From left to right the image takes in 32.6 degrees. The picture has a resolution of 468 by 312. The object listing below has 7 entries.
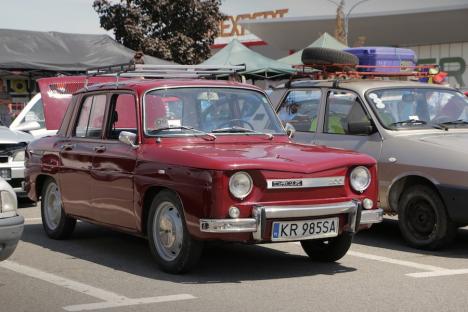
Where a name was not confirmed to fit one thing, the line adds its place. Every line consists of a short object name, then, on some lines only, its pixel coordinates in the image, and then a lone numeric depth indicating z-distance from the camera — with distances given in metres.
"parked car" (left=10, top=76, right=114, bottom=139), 12.50
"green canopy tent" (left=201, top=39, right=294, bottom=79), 22.08
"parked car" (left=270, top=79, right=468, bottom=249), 7.80
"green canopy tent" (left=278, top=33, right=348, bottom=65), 23.69
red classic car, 6.23
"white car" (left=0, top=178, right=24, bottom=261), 5.79
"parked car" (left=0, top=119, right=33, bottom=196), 11.11
